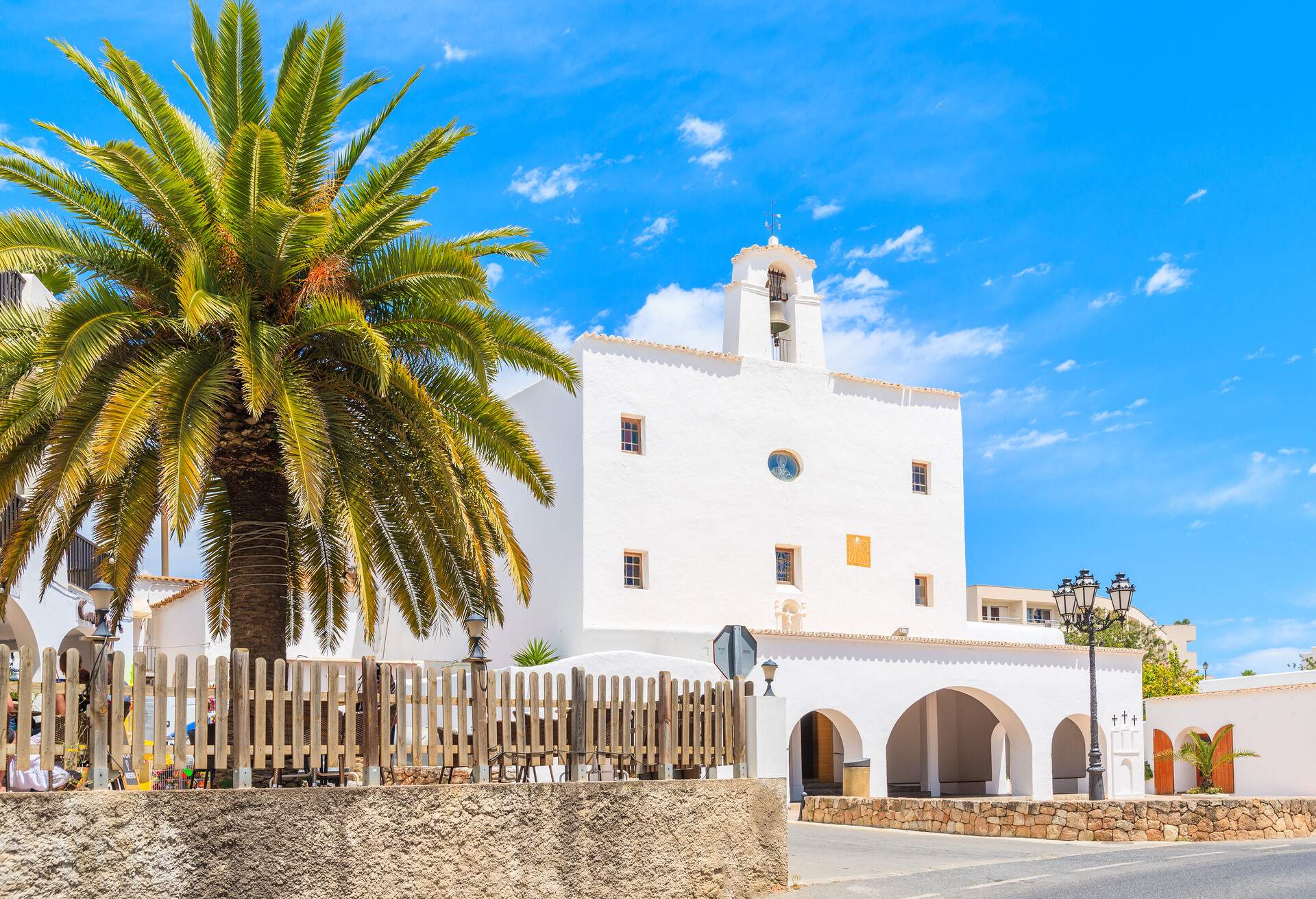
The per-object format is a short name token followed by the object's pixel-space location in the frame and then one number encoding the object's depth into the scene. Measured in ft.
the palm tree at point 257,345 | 37.10
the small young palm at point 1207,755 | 114.11
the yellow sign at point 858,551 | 104.27
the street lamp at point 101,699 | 31.15
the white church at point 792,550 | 92.73
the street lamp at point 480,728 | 38.11
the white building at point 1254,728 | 113.50
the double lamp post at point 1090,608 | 70.74
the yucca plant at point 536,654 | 86.79
